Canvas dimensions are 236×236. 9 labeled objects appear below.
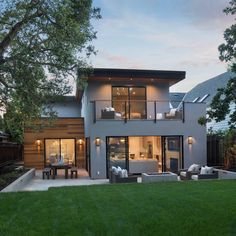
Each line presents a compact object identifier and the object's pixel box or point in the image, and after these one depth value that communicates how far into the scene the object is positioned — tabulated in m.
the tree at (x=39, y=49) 7.85
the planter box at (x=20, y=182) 8.94
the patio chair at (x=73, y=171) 13.00
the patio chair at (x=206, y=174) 10.90
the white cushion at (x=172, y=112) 13.52
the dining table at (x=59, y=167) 12.94
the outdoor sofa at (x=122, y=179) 10.36
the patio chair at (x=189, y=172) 11.15
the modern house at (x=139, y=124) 12.82
